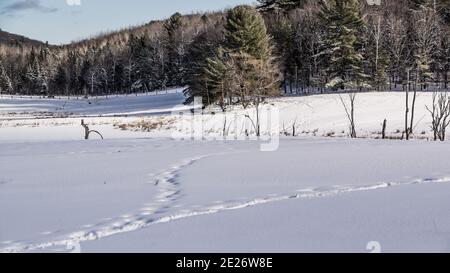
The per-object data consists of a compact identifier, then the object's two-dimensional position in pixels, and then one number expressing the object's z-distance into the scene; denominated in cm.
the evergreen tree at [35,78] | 12344
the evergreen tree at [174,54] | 9381
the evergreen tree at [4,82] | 12812
